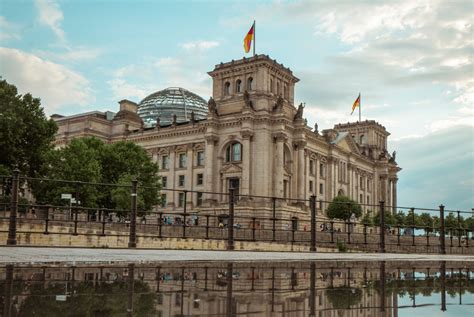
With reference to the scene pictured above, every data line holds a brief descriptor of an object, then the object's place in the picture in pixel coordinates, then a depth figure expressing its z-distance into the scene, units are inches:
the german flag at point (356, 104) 3597.4
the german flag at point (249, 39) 2536.9
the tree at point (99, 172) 1641.0
